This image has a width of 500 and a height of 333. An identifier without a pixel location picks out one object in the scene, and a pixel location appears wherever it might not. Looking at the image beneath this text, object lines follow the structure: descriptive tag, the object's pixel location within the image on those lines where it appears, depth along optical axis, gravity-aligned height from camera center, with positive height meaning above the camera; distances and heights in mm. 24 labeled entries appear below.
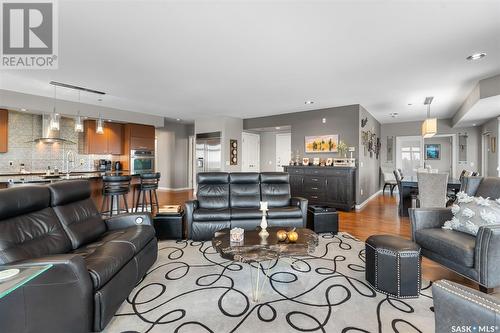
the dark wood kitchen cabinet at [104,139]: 6527 +777
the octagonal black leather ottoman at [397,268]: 2027 -894
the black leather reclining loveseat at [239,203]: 3518 -611
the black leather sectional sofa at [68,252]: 1448 -716
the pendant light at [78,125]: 4801 +848
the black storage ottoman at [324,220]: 3807 -878
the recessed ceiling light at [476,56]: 3127 +1505
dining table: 5188 -625
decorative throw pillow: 2230 -467
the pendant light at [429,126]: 5285 +921
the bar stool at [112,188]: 4504 -424
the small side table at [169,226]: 3568 -914
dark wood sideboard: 5648 -469
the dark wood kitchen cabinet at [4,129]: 5066 +801
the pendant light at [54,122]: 4457 +843
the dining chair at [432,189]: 4218 -405
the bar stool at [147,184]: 5223 -400
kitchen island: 3889 -240
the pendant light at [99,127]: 5266 +881
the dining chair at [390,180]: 8352 -510
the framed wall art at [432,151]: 8664 +582
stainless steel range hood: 5641 +829
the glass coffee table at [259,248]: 2045 -766
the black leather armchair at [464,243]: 1951 -714
